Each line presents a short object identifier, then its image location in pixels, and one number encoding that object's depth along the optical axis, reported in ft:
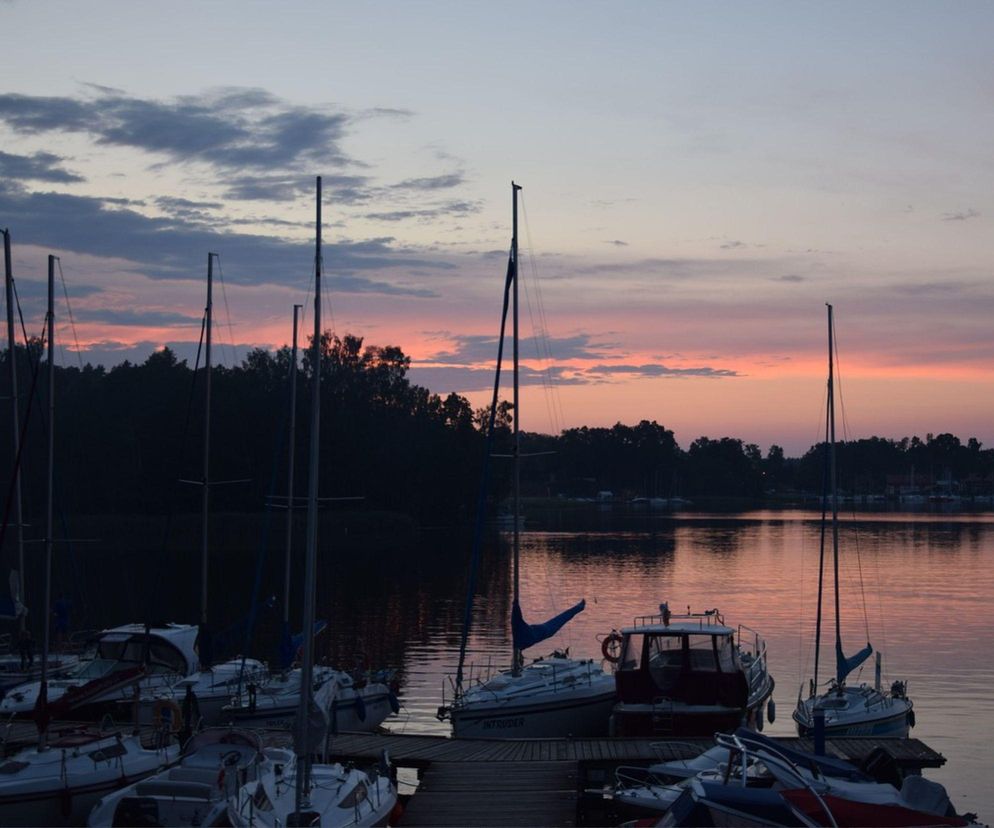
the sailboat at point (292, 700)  94.63
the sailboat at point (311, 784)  55.77
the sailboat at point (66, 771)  64.59
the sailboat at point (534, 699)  91.76
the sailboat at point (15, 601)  109.91
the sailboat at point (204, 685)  93.30
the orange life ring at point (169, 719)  79.71
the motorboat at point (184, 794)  58.85
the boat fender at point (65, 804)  65.26
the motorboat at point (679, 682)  87.92
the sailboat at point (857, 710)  96.43
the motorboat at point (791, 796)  51.78
